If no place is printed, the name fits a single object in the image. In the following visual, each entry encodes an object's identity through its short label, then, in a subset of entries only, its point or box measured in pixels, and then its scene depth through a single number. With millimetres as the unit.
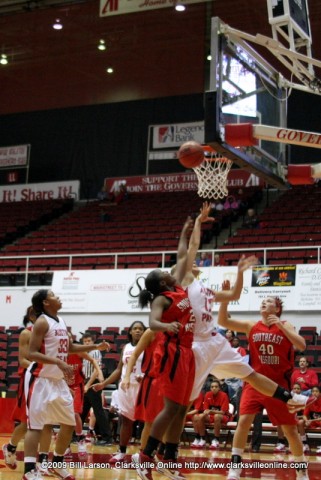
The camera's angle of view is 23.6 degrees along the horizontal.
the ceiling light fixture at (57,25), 25530
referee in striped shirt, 12695
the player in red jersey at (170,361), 6574
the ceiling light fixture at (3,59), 28075
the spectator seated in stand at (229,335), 13898
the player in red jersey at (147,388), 8258
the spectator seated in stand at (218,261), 18578
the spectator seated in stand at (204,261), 18594
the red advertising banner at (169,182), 27047
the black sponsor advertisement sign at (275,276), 17094
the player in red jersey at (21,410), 8602
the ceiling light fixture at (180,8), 22812
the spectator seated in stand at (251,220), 22562
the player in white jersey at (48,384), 7090
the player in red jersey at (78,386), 10898
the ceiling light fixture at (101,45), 26703
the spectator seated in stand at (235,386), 13523
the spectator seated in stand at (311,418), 12522
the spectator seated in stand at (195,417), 13234
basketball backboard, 8445
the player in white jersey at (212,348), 7266
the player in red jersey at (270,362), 7590
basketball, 8583
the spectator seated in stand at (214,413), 13164
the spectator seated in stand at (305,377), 13383
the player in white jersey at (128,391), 9523
